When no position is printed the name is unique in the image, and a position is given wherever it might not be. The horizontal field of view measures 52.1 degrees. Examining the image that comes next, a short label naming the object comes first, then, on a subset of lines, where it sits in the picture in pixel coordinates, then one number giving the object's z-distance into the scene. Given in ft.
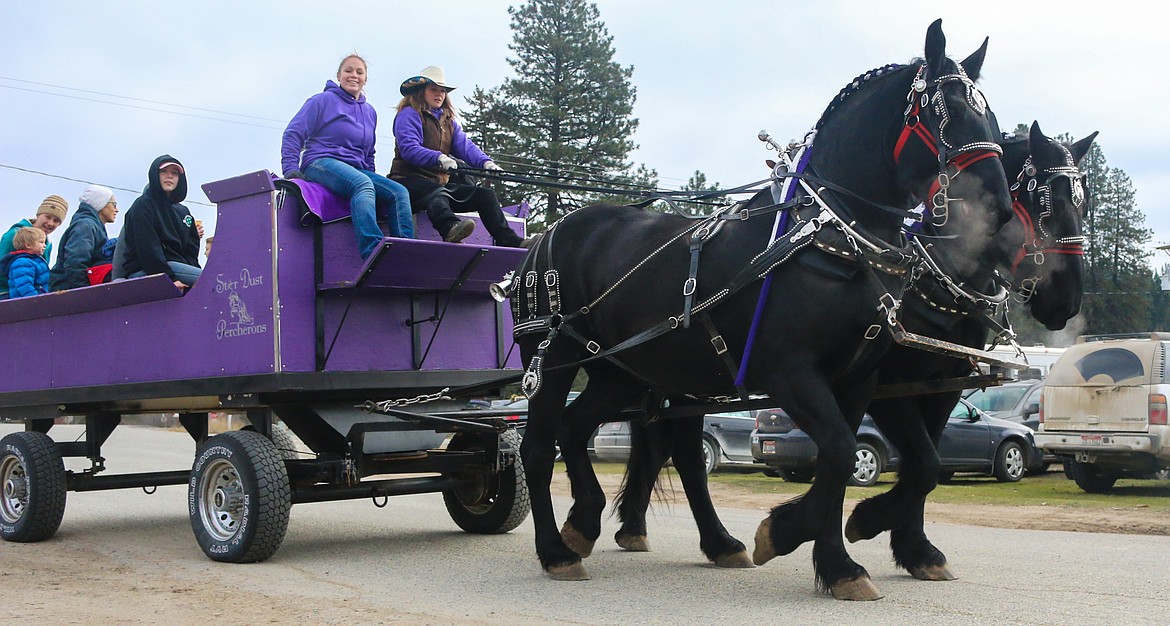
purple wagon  25.79
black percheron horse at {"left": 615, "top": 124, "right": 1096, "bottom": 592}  22.26
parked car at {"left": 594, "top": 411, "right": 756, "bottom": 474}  59.26
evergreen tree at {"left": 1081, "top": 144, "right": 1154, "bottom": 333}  171.83
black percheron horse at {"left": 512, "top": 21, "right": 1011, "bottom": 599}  19.53
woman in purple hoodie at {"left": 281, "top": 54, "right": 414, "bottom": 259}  26.07
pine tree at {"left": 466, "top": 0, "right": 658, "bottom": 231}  125.59
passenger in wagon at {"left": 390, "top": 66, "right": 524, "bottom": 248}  27.40
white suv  44.68
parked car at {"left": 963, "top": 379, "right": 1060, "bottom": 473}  60.90
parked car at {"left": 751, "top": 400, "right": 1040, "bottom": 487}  51.24
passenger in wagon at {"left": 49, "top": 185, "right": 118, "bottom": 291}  31.91
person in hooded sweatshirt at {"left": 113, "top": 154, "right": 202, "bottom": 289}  28.96
